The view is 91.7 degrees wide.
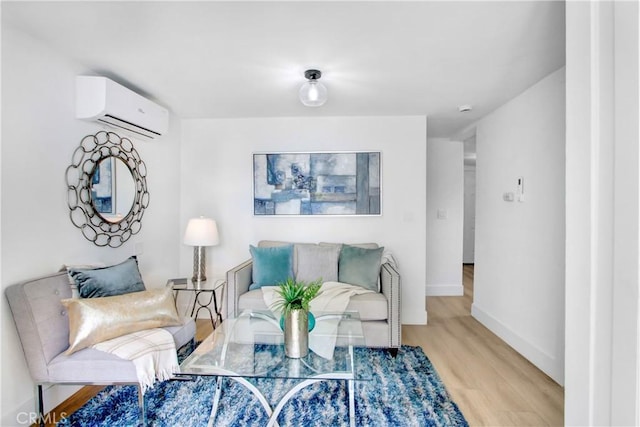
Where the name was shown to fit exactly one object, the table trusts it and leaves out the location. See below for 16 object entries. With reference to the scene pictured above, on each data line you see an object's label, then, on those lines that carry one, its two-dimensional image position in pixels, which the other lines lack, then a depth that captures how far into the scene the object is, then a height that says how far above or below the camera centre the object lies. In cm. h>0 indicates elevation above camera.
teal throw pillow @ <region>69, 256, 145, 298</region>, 191 -45
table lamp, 305 -26
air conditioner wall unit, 214 +78
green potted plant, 172 -61
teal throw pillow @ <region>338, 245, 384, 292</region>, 291 -53
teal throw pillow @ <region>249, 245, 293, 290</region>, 297 -53
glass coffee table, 156 -80
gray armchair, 166 -79
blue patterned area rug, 183 -123
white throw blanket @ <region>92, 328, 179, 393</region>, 168 -79
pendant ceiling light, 226 +89
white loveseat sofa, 265 -77
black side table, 282 -70
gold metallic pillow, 172 -62
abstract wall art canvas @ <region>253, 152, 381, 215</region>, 348 +32
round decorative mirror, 217 +18
